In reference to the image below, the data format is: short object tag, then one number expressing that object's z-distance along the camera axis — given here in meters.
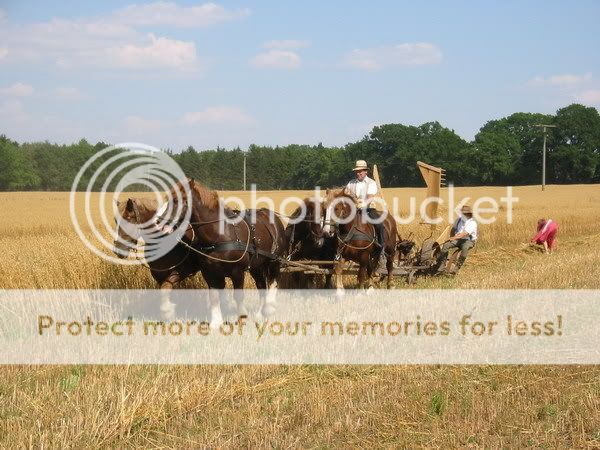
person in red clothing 19.27
